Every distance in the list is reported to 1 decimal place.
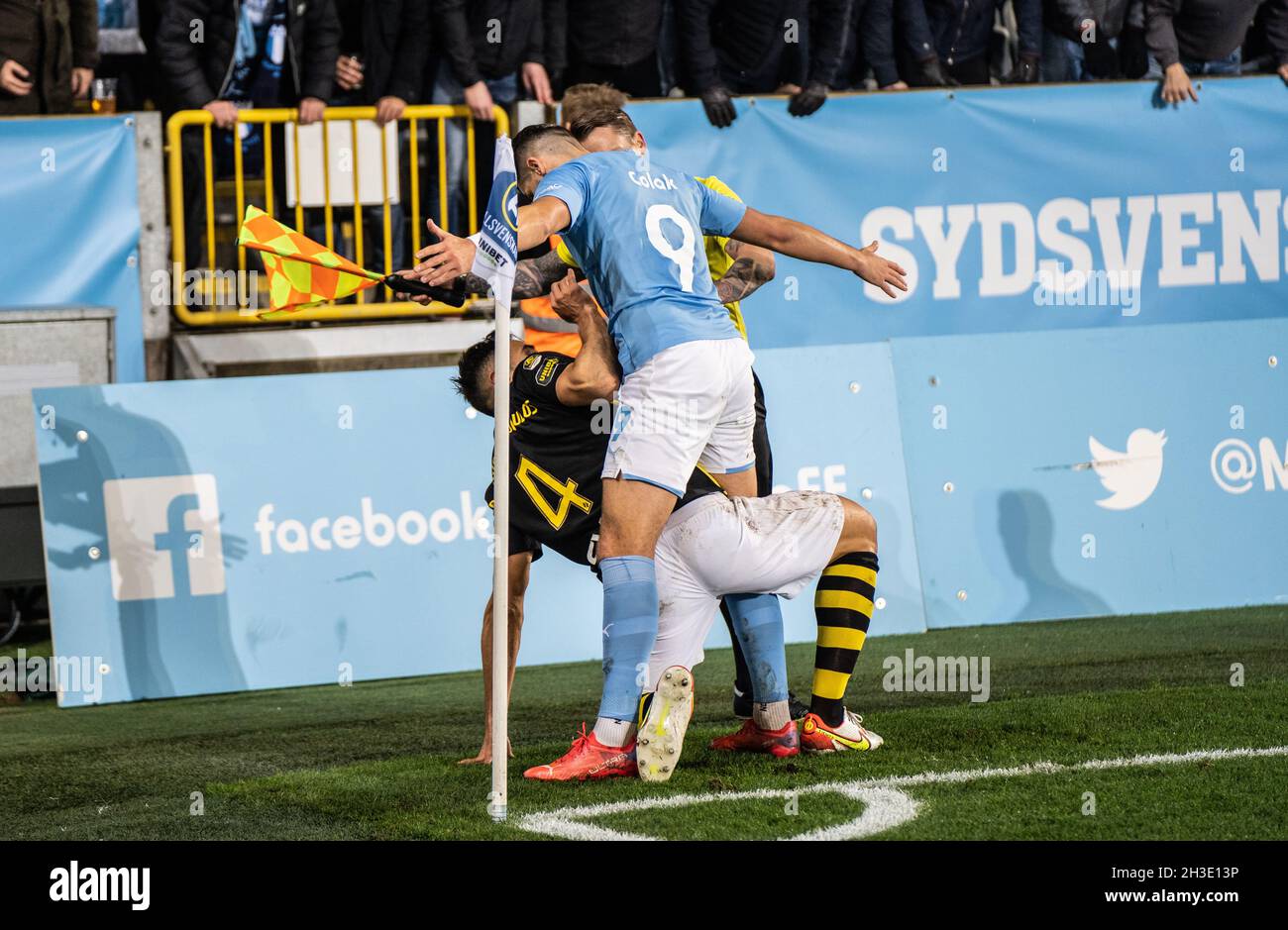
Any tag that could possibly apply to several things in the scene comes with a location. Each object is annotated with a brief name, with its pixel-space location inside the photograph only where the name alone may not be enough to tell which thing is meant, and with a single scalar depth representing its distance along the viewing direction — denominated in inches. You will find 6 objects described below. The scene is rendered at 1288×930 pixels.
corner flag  343.9
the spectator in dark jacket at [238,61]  733.3
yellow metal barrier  731.4
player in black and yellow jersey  401.1
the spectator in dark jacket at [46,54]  735.1
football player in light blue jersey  397.7
